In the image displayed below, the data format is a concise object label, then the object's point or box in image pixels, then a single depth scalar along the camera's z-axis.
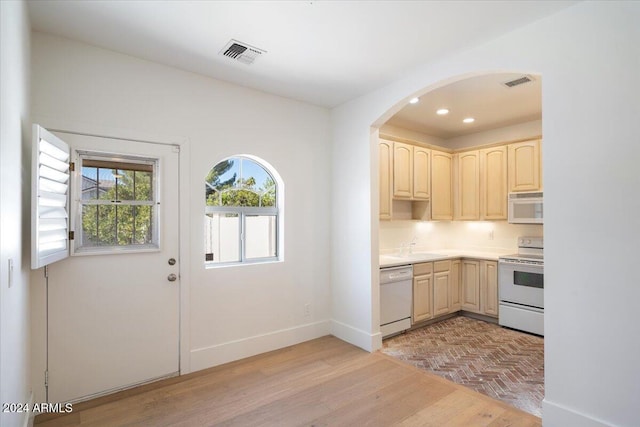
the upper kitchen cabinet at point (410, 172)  4.47
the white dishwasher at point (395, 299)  3.91
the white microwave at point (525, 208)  4.33
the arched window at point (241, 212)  3.44
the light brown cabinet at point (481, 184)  4.75
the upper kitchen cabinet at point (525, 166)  4.39
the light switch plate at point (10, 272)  1.60
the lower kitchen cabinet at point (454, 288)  4.35
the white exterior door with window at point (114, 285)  2.55
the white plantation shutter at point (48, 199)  1.95
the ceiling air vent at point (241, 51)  2.68
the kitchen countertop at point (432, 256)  4.19
